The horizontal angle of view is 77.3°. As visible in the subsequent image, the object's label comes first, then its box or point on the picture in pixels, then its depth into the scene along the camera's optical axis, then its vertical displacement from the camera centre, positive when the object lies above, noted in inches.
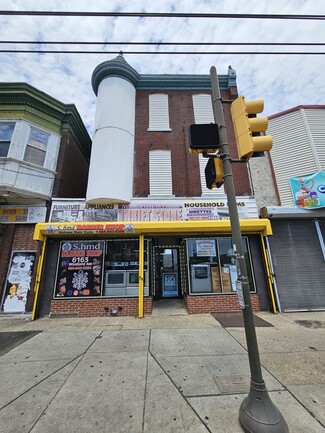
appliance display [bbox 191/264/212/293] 315.3 +0.1
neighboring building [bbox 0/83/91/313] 330.3 +185.3
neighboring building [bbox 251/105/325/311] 322.5 +121.8
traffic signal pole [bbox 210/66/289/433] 92.8 -40.5
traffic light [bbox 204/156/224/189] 125.3 +63.5
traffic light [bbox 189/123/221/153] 124.3 +82.7
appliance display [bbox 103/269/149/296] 310.5 -3.5
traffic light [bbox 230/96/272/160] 110.9 +81.2
